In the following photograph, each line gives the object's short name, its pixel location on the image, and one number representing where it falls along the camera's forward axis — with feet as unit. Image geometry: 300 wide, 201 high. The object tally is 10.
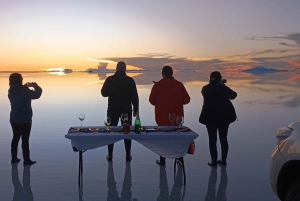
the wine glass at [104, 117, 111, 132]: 17.65
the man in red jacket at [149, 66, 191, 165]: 20.95
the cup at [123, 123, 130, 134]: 16.57
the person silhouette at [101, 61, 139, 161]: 22.38
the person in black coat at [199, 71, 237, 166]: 20.45
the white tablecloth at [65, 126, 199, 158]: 16.14
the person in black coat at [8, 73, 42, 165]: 20.48
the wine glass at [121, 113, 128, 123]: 18.13
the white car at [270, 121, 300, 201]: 10.07
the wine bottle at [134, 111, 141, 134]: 16.75
